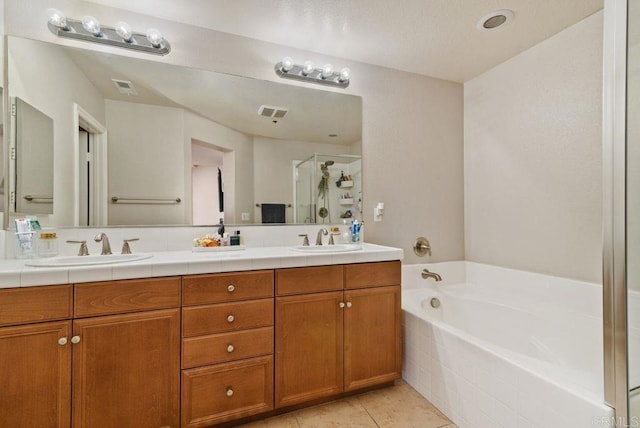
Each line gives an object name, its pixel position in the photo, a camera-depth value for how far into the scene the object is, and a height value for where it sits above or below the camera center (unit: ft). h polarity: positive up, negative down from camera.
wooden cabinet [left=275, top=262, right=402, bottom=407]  5.29 -2.21
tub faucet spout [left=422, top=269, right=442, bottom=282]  8.11 -1.67
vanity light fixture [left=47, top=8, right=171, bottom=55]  5.33 +3.45
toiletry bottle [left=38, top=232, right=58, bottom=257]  5.14 -0.51
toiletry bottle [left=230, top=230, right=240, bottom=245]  6.49 -0.53
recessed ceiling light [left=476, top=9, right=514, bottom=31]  5.96 +4.05
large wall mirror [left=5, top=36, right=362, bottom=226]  5.51 +1.63
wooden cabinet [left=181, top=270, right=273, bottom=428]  4.67 -2.18
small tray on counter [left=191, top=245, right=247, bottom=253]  6.04 -0.71
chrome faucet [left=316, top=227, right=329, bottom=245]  7.20 -0.48
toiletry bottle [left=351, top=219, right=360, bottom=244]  7.50 -0.43
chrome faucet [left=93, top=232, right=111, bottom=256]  5.44 -0.57
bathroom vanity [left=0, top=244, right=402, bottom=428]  3.96 -1.96
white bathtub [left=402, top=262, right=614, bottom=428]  3.96 -2.41
